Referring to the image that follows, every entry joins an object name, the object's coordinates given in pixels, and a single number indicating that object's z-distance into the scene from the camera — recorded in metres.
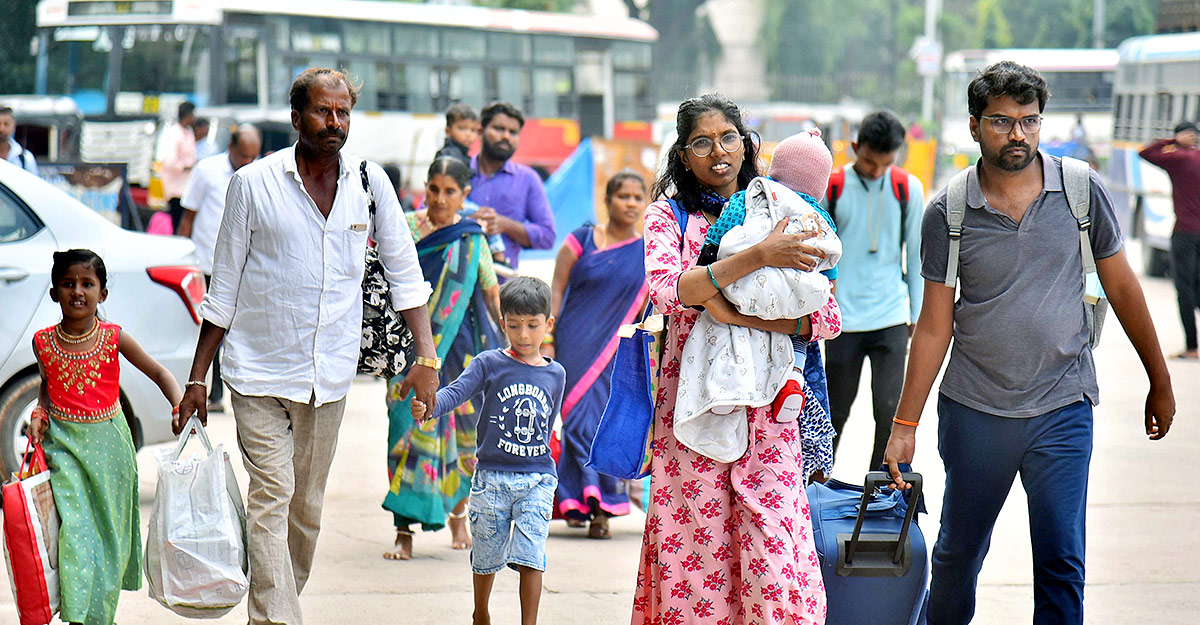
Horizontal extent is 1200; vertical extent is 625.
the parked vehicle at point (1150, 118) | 35.16
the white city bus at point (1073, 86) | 68.94
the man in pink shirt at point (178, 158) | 29.53
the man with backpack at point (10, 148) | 17.25
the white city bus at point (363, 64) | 36.59
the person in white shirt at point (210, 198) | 17.14
